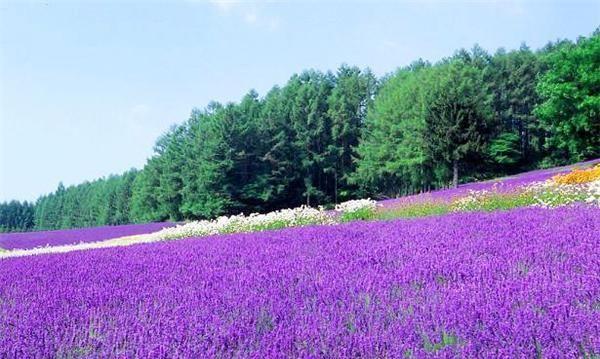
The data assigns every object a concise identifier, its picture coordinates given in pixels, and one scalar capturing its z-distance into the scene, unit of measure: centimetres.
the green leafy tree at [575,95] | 3011
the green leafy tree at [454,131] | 3516
